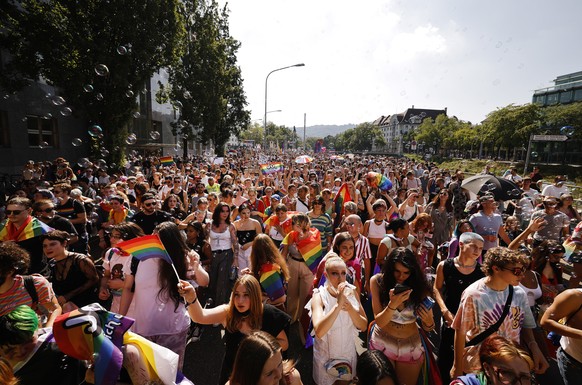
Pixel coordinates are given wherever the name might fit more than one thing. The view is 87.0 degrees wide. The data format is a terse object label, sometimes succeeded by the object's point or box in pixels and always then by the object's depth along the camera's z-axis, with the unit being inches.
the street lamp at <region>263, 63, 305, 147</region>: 856.3
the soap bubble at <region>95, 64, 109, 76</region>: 372.5
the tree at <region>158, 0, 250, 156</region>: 1085.1
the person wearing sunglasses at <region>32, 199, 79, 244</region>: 170.1
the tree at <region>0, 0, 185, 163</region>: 519.8
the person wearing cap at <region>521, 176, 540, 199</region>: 329.4
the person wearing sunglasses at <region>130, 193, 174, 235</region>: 193.2
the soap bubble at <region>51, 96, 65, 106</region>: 364.1
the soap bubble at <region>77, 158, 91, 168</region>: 358.3
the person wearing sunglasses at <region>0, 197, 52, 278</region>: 147.4
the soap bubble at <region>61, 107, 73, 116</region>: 389.1
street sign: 768.5
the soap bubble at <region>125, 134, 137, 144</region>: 438.7
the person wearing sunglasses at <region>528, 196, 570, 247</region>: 217.5
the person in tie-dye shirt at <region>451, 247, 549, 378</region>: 98.0
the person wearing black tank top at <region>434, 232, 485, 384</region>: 120.6
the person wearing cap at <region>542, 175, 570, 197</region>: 336.4
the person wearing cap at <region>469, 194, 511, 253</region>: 195.2
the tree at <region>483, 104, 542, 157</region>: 1366.9
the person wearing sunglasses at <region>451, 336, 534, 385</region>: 66.8
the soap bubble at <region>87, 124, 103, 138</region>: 396.2
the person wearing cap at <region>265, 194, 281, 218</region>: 268.7
